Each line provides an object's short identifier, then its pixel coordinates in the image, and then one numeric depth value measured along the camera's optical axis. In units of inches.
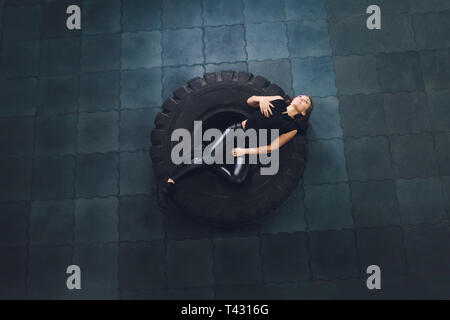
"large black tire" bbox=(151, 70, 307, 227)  230.5
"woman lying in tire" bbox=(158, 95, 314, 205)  224.1
